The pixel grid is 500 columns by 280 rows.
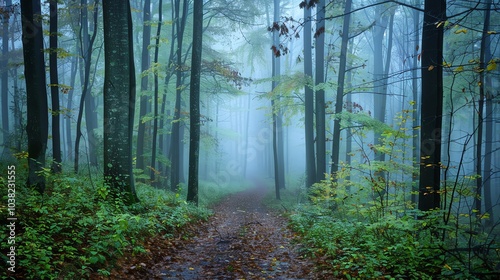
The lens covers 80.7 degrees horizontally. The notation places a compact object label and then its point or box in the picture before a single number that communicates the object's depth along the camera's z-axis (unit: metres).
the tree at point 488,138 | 14.74
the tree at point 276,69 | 18.59
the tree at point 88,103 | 13.50
